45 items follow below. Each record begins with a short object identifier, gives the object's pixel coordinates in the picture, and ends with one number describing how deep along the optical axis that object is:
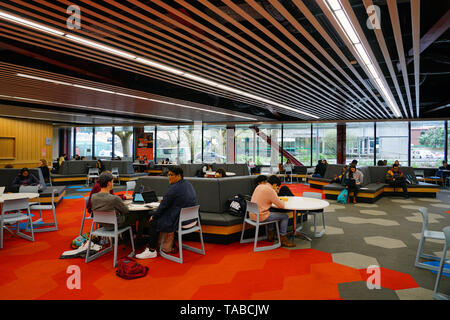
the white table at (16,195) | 5.29
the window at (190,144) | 18.48
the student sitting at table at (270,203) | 4.57
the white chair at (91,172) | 12.04
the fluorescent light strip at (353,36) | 3.32
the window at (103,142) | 20.58
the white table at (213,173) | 10.65
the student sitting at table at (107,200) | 4.05
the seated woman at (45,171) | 9.99
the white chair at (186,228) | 4.04
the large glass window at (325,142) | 16.11
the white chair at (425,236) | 3.85
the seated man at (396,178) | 10.05
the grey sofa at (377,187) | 9.02
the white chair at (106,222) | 3.91
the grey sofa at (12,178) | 8.16
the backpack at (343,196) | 8.80
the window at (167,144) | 19.06
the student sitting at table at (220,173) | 8.17
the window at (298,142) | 16.47
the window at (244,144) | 17.67
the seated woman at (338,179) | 10.08
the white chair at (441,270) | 3.02
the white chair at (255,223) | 4.53
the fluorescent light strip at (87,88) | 6.40
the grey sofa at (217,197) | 4.90
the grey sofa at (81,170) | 12.61
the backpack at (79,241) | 4.61
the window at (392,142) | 14.88
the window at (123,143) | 20.20
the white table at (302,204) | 4.54
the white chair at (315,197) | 5.47
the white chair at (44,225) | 5.68
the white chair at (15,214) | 4.80
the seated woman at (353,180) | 8.82
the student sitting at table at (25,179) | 7.34
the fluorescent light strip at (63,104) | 9.29
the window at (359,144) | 15.57
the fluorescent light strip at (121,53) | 3.66
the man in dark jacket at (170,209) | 4.20
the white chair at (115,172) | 12.79
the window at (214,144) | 18.03
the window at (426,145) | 14.41
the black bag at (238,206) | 5.11
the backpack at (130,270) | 3.54
